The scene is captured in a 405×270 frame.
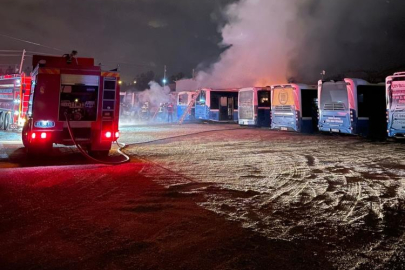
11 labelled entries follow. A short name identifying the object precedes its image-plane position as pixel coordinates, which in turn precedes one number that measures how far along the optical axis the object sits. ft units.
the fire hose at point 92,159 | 27.26
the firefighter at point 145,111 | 111.42
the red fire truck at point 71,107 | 27.71
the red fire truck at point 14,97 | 49.36
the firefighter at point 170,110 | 99.44
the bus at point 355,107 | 49.14
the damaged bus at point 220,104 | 85.71
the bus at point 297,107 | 57.91
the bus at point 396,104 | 42.60
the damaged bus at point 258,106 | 69.62
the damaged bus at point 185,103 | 95.81
